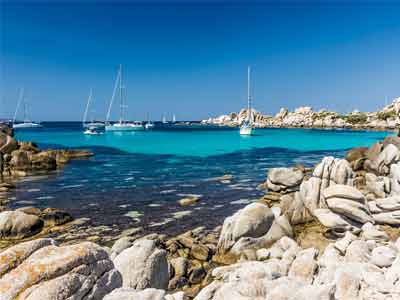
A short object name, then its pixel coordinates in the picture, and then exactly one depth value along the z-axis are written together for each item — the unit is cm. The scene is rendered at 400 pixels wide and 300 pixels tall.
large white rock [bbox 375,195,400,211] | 1462
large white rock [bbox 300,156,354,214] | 1668
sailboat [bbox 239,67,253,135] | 11647
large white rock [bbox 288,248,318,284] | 967
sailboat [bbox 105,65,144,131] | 14788
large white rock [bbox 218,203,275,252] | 1376
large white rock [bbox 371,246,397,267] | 926
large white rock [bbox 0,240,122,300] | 505
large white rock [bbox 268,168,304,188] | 2280
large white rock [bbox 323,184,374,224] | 1420
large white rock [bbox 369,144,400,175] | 2455
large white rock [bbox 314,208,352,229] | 1430
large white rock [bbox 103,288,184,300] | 555
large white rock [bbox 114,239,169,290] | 896
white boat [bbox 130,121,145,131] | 16675
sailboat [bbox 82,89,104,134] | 16258
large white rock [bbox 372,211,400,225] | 1428
